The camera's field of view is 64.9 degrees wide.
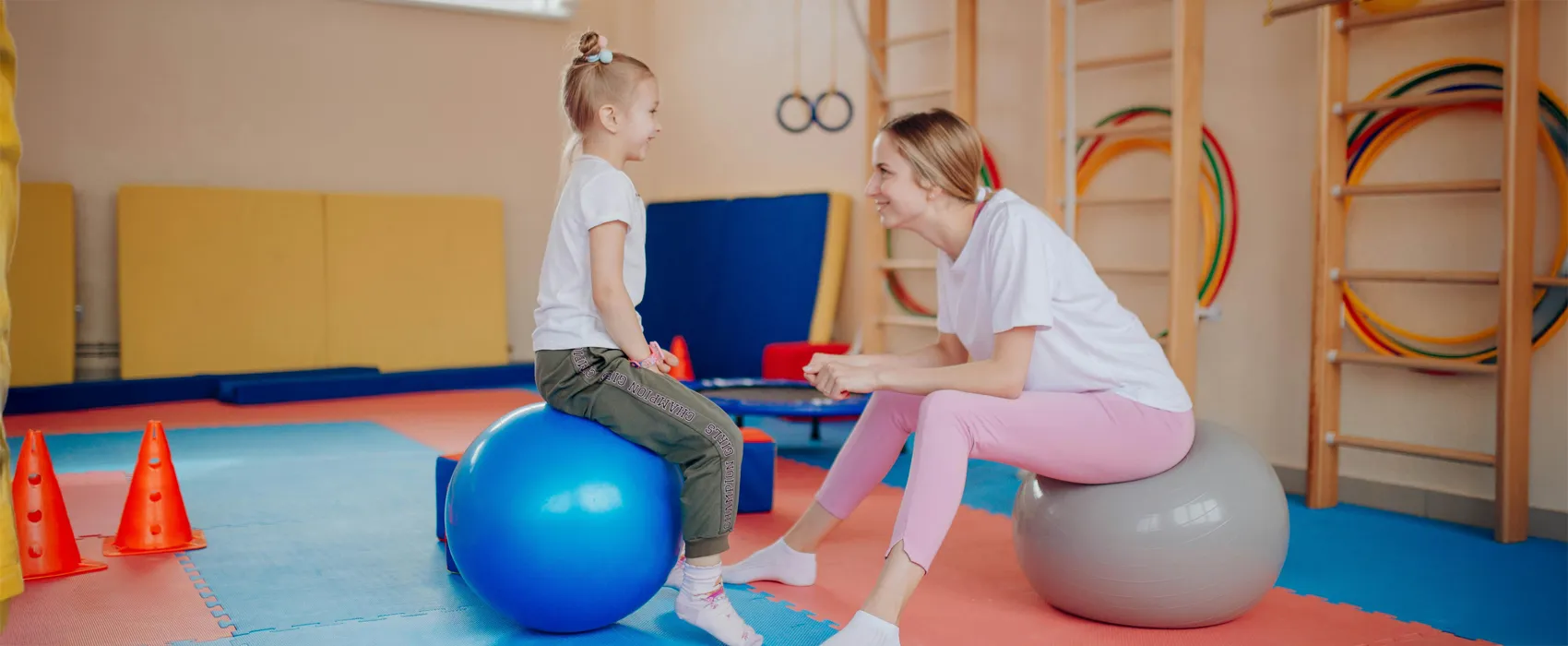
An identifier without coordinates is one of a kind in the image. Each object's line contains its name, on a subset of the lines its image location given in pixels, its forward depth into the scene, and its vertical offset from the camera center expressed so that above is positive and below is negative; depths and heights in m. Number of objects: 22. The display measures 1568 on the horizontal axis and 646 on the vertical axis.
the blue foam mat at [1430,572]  2.64 -0.69
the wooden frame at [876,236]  5.46 +0.24
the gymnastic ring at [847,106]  6.10 +0.91
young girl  2.36 -0.14
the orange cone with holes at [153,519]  3.12 -0.58
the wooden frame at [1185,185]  4.04 +0.35
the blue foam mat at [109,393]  5.90 -0.52
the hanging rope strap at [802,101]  6.27 +0.93
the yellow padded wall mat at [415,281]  7.07 +0.05
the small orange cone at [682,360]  5.74 -0.35
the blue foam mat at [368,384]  6.30 -0.51
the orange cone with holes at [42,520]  2.87 -0.54
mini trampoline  4.41 -0.41
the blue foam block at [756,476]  3.61 -0.55
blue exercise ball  2.26 -0.43
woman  2.28 -0.15
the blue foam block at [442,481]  3.18 -0.50
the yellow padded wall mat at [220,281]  6.49 +0.05
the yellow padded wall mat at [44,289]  6.18 +0.01
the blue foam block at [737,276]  6.17 +0.08
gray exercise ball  2.41 -0.50
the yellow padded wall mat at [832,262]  6.00 +0.14
